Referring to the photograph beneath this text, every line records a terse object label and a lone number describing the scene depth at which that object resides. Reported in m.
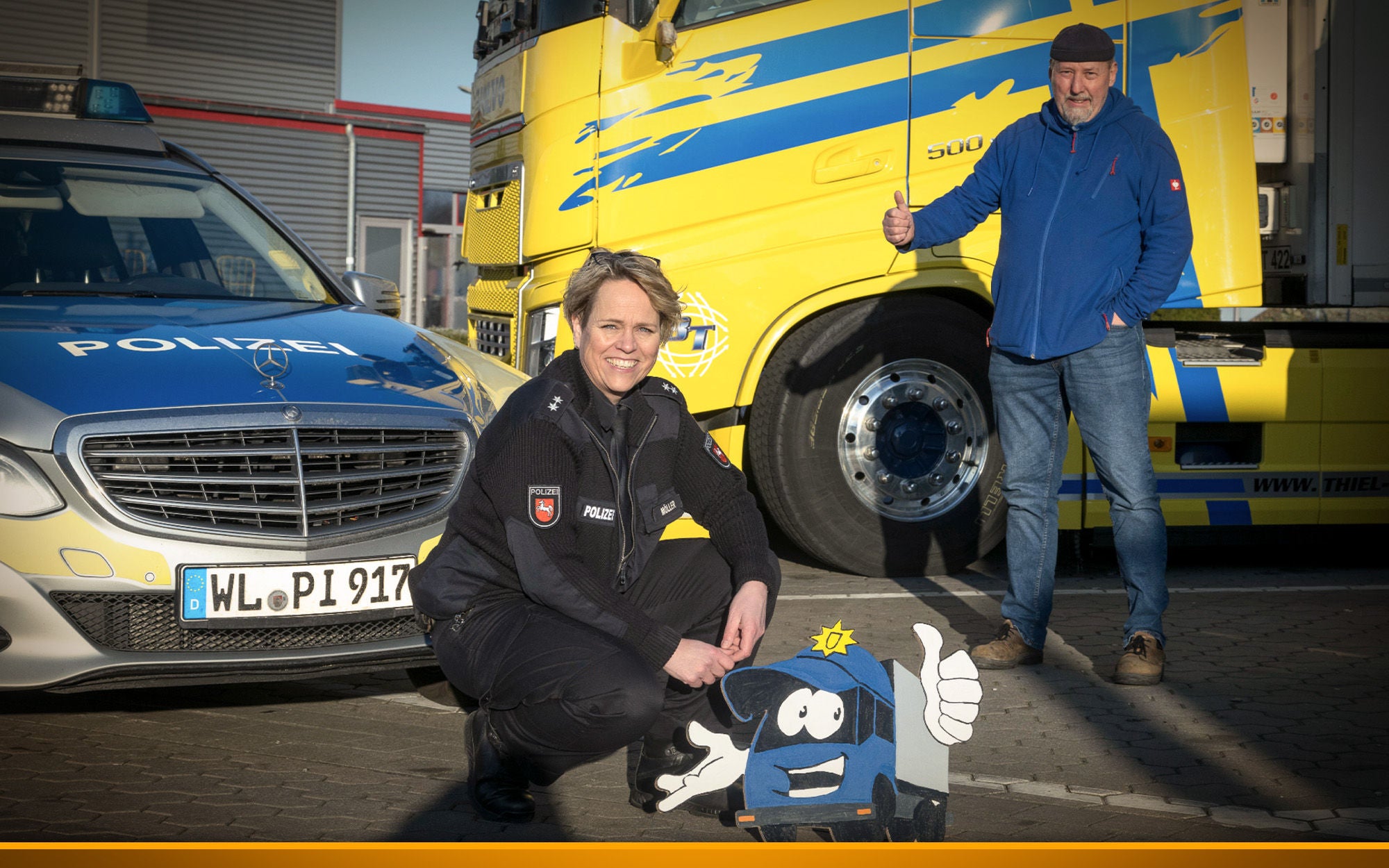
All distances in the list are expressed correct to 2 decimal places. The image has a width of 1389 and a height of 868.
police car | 3.31
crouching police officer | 2.96
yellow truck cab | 5.41
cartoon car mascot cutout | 2.81
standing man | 4.13
